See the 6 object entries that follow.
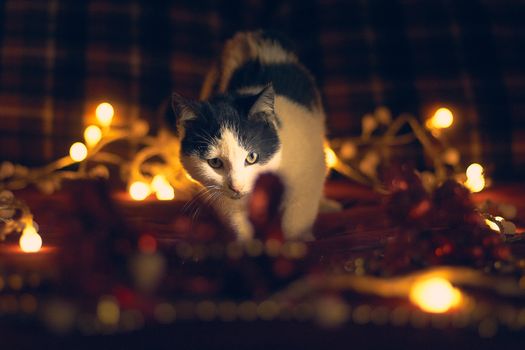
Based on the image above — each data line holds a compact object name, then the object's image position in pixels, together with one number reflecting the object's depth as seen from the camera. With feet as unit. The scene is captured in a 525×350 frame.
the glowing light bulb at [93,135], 4.68
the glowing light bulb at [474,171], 4.13
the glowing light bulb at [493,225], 2.99
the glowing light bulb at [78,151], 4.46
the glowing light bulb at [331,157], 4.58
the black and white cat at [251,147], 3.34
